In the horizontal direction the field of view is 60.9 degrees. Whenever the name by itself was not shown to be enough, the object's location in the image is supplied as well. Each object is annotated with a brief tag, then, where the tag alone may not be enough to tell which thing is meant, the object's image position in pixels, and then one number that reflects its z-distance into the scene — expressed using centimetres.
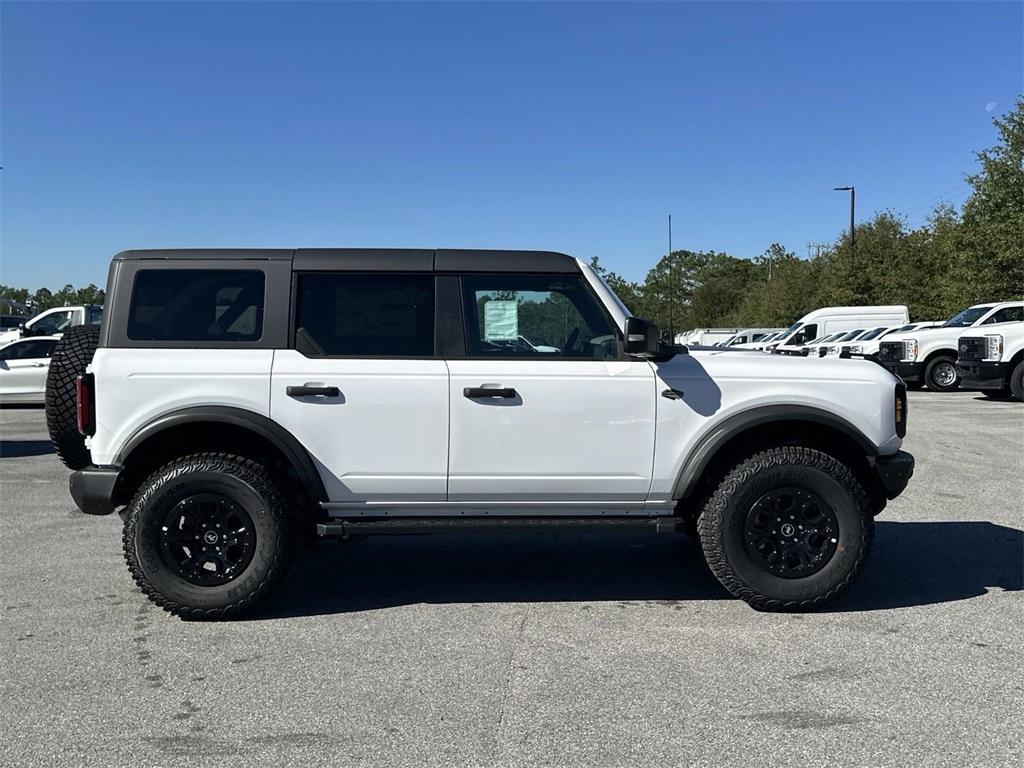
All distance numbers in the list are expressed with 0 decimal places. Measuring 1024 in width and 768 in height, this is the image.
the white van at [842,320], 3259
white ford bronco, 457
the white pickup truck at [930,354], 1917
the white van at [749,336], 4047
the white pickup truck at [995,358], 1609
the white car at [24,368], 1596
